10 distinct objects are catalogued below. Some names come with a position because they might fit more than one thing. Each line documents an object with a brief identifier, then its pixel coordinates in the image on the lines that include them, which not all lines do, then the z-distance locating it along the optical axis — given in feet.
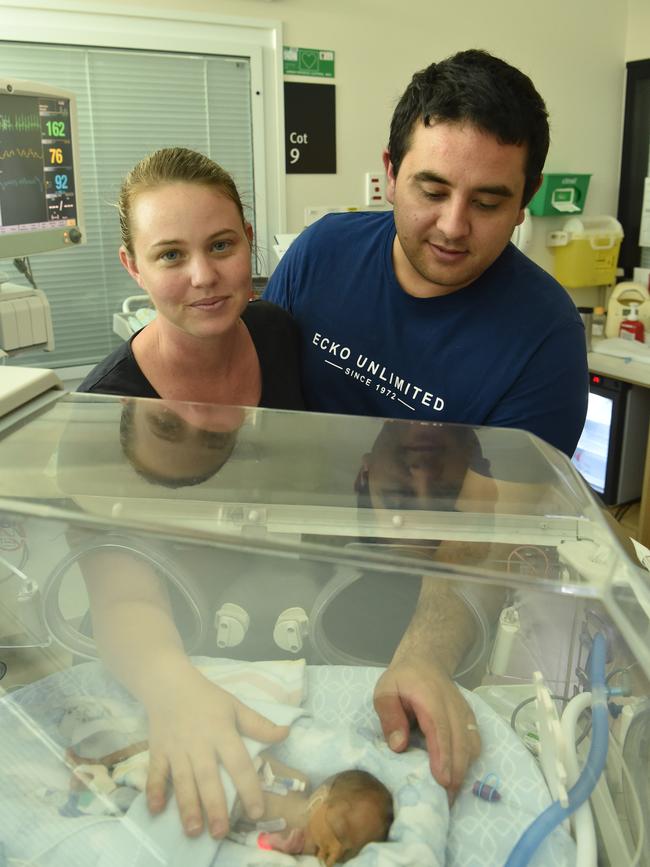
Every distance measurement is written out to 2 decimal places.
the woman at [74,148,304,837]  2.71
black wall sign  10.52
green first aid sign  10.36
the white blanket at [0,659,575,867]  2.60
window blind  9.53
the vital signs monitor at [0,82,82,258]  6.34
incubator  2.52
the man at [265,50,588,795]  3.88
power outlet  11.30
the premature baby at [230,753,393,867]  2.63
